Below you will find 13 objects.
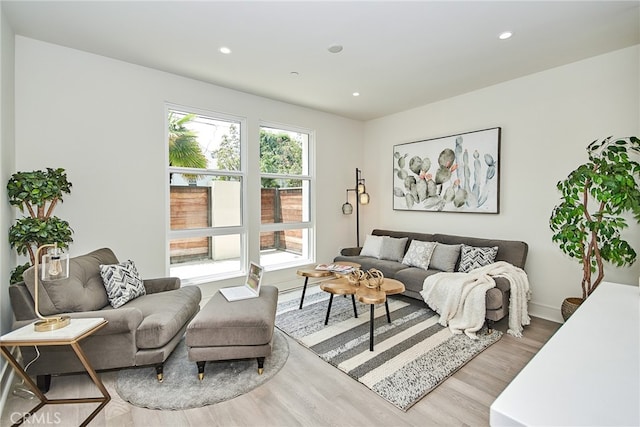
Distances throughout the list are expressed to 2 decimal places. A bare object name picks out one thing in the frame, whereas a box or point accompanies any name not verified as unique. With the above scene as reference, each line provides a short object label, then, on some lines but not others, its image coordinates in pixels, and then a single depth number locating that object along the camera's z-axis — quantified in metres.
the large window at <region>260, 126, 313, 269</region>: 4.41
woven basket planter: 2.88
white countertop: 0.67
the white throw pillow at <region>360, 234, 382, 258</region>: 4.59
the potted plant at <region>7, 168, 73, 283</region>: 2.36
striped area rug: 2.20
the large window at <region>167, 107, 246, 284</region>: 3.66
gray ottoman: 2.19
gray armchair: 2.02
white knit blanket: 2.94
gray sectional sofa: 2.94
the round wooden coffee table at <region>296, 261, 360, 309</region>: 3.46
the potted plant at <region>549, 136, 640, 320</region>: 2.57
